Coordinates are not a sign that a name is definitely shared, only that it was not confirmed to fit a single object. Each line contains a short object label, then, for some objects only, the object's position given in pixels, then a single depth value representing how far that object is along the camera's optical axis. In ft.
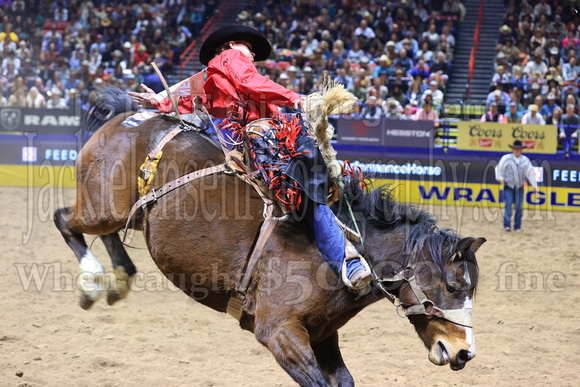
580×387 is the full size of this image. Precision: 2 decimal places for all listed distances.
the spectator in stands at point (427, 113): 44.52
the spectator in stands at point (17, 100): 49.52
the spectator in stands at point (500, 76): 48.44
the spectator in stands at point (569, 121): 41.98
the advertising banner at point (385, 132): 42.86
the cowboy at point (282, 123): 12.00
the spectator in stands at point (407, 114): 44.86
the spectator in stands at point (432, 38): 54.54
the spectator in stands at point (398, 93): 47.73
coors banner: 41.63
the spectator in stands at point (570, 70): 48.16
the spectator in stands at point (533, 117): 43.42
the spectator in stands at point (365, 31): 56.39
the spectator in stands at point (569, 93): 44.70
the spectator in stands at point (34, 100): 49.70
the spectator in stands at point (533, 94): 45.85
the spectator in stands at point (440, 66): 51.72
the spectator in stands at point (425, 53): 53.21
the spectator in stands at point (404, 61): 52.03
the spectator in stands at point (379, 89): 47.99
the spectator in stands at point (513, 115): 44.42
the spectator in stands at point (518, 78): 47.39
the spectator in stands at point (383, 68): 50.16
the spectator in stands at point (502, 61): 50.60
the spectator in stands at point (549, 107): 44.83
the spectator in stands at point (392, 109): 45.28
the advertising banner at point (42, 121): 46.34
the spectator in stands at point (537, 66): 49.11
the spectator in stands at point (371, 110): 45.09
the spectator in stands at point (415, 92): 47.26
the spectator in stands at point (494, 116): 44.45
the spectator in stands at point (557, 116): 43.58
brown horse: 11.73
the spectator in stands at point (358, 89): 48.57
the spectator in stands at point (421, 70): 50.16
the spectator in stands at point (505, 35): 54.24
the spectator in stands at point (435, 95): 45.45
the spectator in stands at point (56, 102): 49.47
